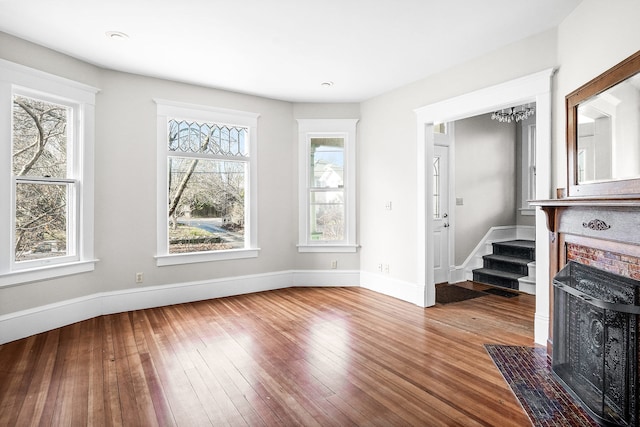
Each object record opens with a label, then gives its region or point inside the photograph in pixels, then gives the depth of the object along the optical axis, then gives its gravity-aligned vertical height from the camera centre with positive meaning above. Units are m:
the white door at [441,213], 5.59 -0.01
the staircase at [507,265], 5.33 -0.83
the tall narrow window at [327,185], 5.44 +0.42
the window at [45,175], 3.32 +0.39
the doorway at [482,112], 3.18 +0.67
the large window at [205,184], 4.50 +0.39
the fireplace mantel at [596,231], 1.97 -0.13
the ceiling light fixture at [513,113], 5.07 +1.43
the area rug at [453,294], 4.74 -1.15
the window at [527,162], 6.23 +0.89
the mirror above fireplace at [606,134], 2.06 +0.51
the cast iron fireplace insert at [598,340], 1.94 -0.79
